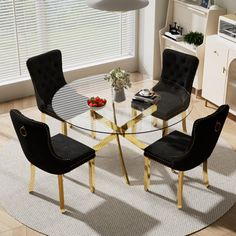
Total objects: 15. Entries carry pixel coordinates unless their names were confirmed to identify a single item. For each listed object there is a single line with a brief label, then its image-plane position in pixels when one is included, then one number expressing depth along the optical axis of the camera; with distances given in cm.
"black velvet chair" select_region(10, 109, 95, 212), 413
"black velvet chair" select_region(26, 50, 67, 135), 541
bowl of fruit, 486
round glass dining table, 462
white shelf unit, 618
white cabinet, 584
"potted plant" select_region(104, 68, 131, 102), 489
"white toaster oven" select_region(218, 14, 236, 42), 576
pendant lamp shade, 401
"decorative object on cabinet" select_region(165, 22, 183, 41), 669
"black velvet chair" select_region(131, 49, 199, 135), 483
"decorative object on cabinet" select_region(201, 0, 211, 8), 625
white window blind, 643
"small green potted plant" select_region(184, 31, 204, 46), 643
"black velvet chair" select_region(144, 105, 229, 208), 422
